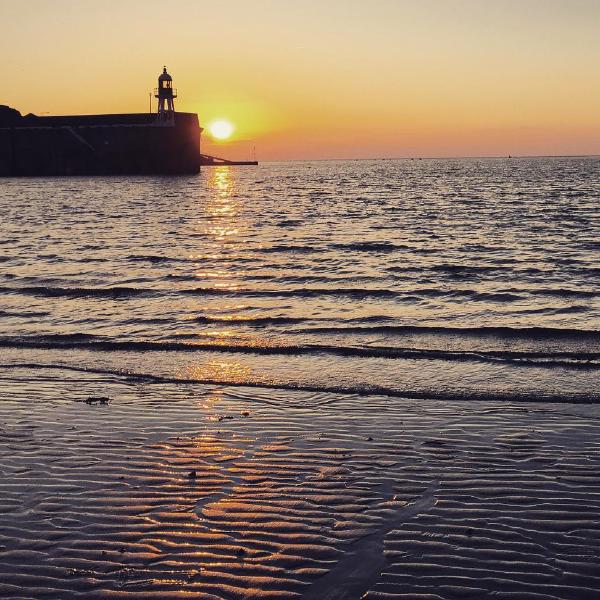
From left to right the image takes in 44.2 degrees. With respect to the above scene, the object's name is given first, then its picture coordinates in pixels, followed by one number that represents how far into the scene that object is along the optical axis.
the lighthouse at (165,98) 98.75
